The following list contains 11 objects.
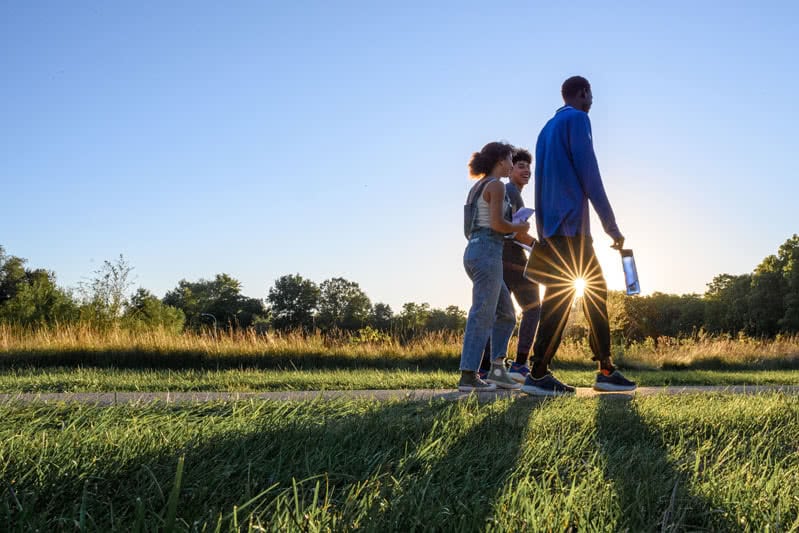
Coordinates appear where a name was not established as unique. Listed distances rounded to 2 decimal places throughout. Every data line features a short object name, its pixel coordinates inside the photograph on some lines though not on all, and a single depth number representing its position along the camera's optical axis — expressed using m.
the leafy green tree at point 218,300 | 98.88
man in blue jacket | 5.23
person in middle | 6.26
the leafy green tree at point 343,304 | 95.88
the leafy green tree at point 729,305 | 63.50
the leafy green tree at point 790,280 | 53.03
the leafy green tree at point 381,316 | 96.54
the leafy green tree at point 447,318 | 87.19
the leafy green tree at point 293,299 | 102.00
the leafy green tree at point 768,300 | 58.28
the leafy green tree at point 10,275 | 73.11
